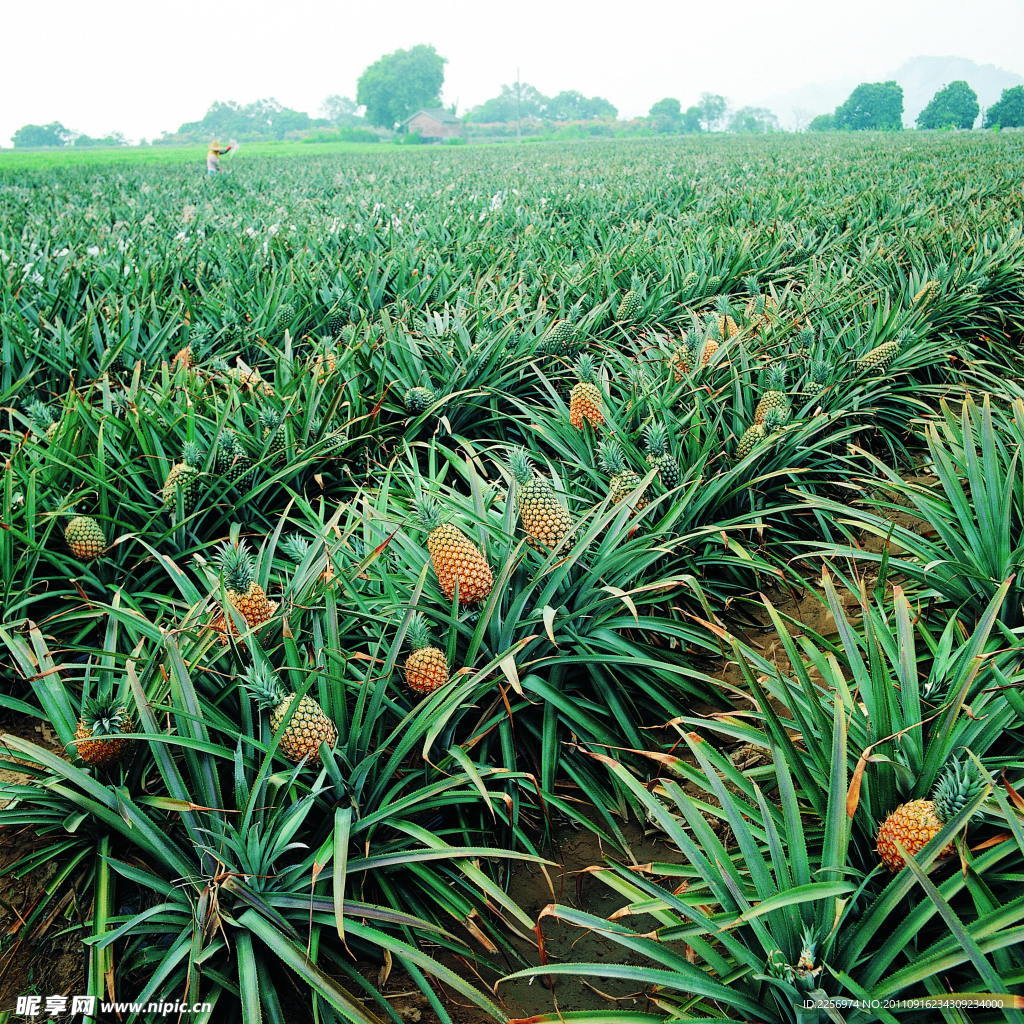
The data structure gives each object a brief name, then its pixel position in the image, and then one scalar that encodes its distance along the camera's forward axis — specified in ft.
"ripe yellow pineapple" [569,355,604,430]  8.99
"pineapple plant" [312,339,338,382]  10.71
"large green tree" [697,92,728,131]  343.26
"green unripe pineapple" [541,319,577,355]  12.19
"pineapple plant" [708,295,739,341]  11.44
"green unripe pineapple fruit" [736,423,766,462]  8.64
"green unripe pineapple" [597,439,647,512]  7.64
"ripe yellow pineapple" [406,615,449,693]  5.38
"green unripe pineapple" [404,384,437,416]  10.53
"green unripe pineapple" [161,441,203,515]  8.07
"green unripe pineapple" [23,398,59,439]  9.12
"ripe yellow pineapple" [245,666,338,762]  4.77
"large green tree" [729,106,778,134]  382.01
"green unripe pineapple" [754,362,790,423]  9.18
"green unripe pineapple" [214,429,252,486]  8.75
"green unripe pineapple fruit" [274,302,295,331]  13.60
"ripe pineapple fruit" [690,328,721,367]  10.50
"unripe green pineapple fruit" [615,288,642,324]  13.70
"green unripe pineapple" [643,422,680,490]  8.10
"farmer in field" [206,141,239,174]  53.93
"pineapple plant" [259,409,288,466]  9.09
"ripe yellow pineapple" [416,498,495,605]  5.85
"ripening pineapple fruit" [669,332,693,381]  10.24
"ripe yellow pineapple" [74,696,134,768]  4.67
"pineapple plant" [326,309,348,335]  14.55
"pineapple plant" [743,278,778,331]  12.04
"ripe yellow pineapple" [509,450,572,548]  6.38
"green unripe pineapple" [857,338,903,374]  10.72
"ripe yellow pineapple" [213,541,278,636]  5.55
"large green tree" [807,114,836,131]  248.24
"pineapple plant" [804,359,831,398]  10.09
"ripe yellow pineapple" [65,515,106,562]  7.45
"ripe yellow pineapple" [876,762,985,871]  3.63
